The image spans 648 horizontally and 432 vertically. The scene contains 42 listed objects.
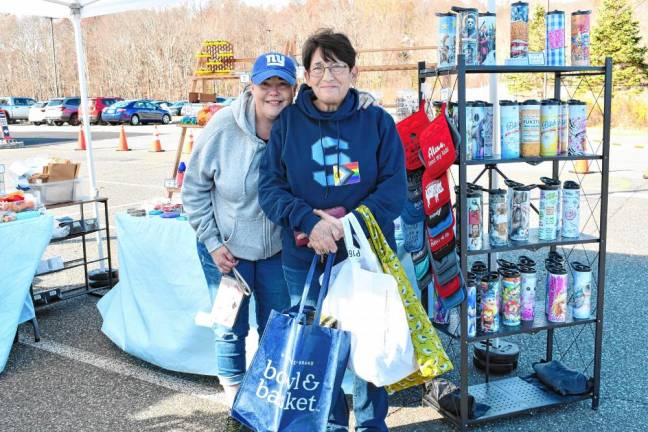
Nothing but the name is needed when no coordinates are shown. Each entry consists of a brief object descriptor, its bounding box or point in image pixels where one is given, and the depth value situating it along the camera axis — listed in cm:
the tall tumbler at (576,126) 307
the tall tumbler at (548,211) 308
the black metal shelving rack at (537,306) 286
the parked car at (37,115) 3036
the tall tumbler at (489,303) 306
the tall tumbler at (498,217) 302
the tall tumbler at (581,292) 315
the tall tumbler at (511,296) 309
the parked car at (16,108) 3372
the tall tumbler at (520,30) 293
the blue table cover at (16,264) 384
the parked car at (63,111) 2989
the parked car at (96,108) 3014
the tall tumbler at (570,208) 309
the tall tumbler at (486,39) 289
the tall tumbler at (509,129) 295
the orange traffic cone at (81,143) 1853
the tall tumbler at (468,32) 285
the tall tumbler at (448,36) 291
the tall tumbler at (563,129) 306
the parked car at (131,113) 2920
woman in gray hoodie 261
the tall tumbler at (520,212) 305
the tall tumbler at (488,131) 295
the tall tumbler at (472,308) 301
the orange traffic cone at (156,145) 1717
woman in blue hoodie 237
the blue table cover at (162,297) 366
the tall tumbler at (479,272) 310
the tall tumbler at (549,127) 301
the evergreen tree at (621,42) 2538
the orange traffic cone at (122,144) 1757
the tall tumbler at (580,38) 300
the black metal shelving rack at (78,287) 474
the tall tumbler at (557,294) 311
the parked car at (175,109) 3478
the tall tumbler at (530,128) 300
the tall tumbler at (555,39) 298
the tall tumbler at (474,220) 298
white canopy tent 521
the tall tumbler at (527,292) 310
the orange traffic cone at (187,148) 1455
